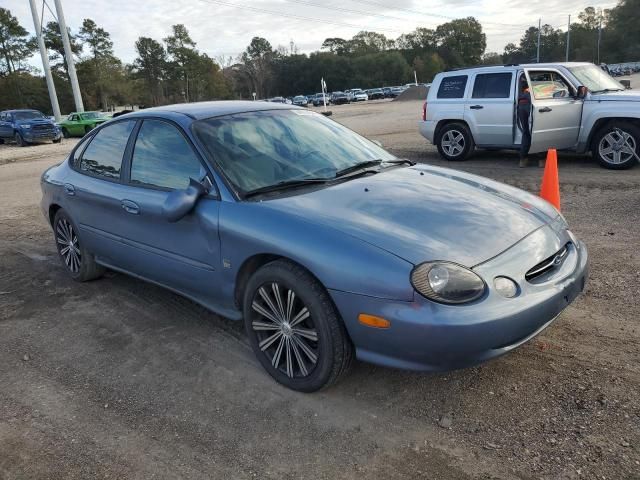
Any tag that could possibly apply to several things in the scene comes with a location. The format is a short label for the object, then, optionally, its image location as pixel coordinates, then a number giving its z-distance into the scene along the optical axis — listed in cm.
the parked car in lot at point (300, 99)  6852
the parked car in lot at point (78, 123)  3011
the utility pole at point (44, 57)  3506
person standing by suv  930
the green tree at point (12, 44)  6412
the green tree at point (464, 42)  11962
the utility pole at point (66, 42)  3447
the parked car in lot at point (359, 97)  7325
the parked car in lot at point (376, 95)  7769
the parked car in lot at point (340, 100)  7250
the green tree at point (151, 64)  9450
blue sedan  262
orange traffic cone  597
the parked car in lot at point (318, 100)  7325
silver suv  895
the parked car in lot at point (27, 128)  2670
